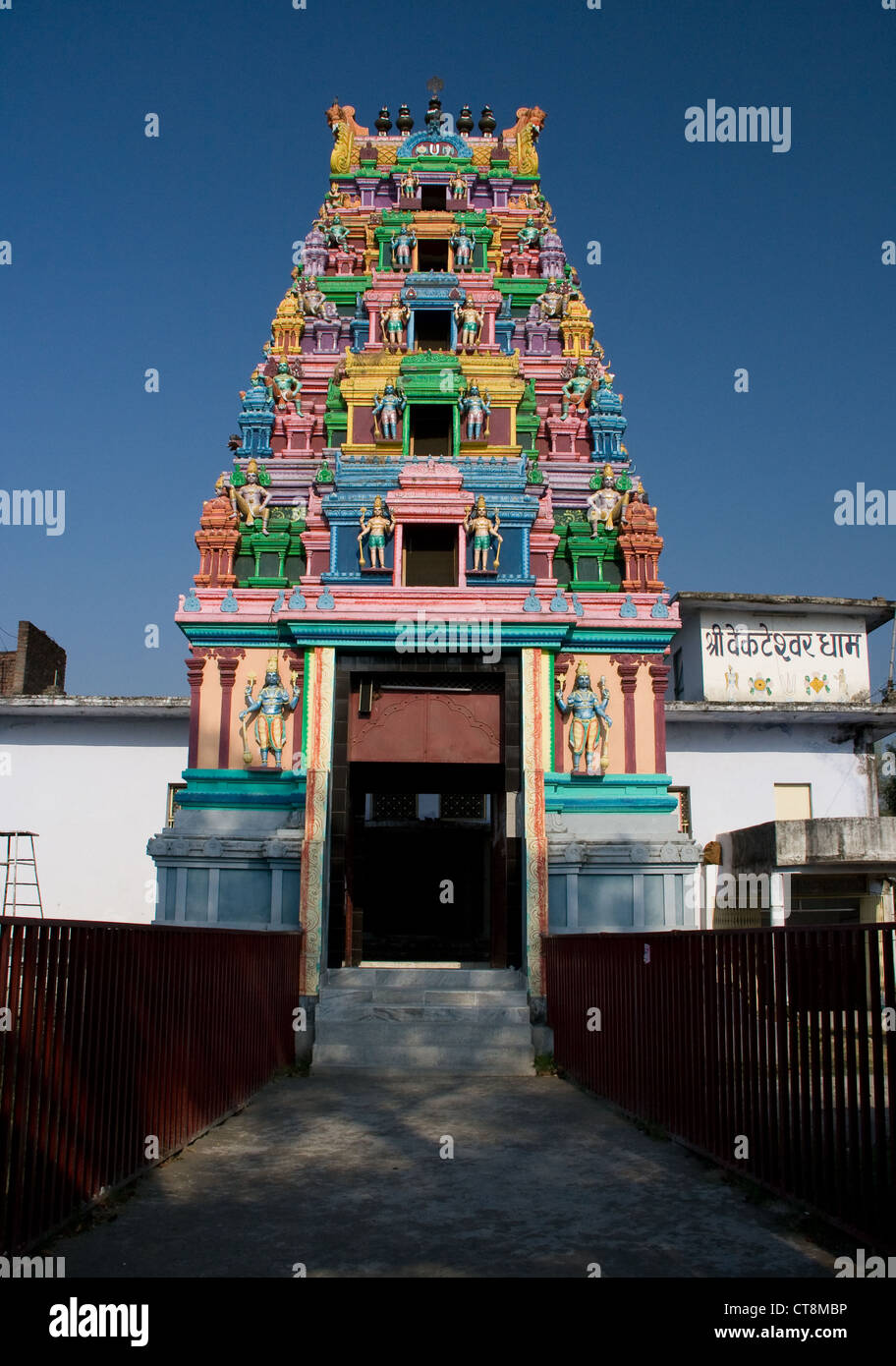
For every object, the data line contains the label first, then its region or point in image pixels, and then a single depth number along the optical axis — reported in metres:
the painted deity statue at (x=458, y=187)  20.53
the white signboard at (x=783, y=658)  26.59
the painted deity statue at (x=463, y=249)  19.33
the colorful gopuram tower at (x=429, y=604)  14.34
